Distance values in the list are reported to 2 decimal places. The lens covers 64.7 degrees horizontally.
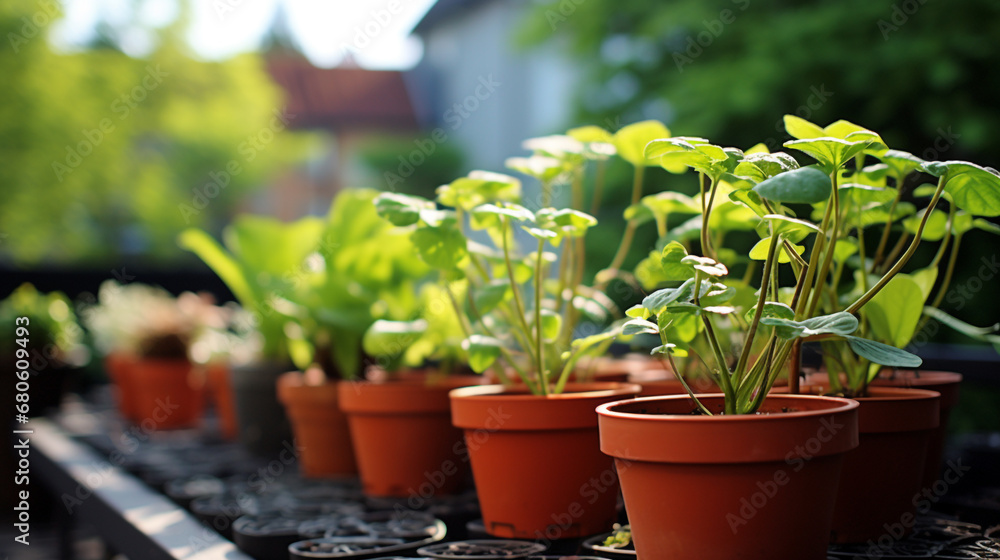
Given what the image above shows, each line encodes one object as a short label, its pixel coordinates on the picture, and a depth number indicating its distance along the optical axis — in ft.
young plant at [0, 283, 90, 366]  9.86
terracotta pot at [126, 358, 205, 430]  8.79
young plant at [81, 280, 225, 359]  9.02
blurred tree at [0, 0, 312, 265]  31.01
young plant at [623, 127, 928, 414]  2.16
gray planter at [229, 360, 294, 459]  6.19
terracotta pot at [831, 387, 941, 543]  2.85
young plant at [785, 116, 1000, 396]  2.30
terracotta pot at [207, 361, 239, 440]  7.65
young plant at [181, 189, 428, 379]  5.09
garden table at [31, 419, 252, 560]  3.40
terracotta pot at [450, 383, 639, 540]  3.15
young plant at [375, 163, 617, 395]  3.07
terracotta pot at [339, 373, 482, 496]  4.31
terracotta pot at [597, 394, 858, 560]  2.22
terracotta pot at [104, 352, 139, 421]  8.99
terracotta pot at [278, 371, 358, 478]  5.18
